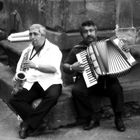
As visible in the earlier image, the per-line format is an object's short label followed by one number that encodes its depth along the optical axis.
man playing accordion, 5.34
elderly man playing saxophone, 5.19
